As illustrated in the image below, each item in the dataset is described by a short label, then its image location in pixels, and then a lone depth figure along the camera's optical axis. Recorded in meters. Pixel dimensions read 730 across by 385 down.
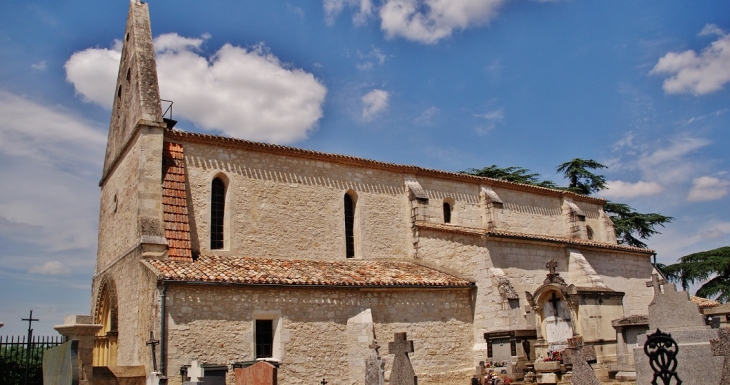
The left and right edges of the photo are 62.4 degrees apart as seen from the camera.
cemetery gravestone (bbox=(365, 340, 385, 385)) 11.97
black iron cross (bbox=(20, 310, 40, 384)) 15.19
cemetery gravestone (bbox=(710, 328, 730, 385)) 7.10
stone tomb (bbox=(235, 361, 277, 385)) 11.59
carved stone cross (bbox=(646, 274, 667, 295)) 12.28
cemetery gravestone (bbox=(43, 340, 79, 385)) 11.39
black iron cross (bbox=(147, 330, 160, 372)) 13.88
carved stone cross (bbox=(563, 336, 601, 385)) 9.66
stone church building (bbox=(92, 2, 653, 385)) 15.21
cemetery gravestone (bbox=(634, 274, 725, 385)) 8.05
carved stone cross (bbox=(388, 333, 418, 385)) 11.12
